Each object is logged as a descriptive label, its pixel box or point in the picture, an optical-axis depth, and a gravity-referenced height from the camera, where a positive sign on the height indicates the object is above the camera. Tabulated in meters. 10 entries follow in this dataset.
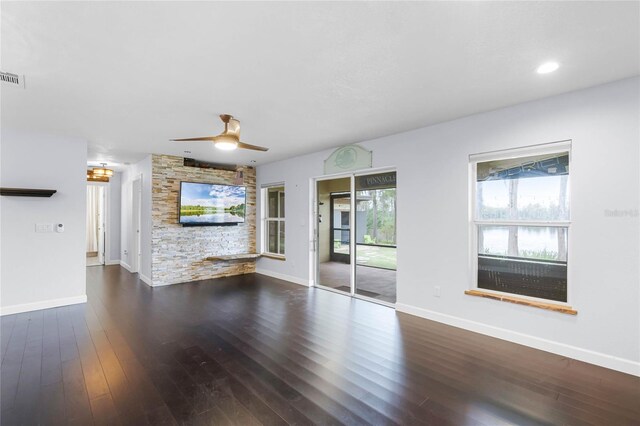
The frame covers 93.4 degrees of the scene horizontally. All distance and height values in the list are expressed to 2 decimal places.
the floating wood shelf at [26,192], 4.05 +0.30
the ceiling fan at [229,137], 3.46 +0.89
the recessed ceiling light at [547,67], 2.47 +1.22
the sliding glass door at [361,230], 5.00 -0.31
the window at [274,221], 7.03 -0.19
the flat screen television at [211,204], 6.20 +0.21
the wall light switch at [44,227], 4.44 -0.19
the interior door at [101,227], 8.40 -0.37
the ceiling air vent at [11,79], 2.59 +1.20
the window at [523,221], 3.19 -0.09
